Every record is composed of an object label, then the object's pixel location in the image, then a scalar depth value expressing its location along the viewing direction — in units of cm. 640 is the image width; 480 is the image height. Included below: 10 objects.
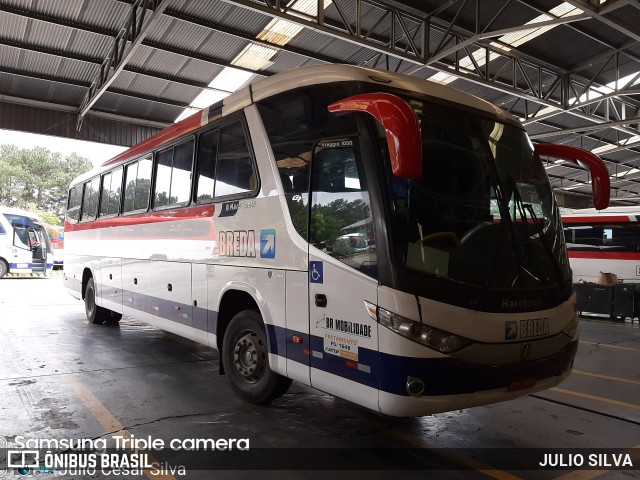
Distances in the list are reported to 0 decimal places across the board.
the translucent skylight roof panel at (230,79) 1393
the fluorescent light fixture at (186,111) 1709
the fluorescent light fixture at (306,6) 1038
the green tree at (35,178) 4206
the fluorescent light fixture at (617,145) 2095
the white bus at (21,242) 2211
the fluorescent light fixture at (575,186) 3170
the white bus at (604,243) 1442
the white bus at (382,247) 337
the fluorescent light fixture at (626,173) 2709
